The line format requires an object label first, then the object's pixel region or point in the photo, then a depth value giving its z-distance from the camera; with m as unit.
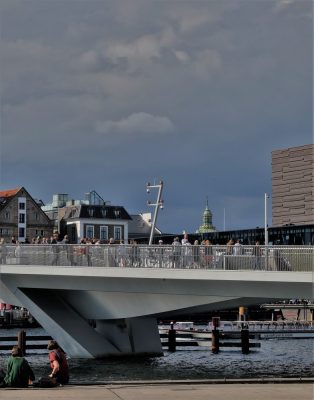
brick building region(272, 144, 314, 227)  184.79
